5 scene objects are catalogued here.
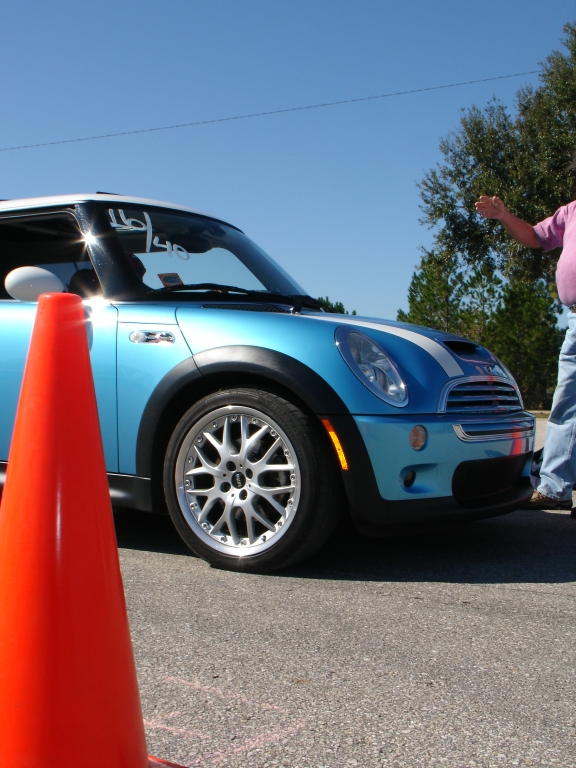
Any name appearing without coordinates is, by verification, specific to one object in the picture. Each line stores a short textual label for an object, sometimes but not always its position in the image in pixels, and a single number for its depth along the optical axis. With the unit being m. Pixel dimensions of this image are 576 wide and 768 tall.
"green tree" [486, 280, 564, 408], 27.33
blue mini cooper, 3.36
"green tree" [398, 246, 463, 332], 32.76
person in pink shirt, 4.50
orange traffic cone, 1.50
